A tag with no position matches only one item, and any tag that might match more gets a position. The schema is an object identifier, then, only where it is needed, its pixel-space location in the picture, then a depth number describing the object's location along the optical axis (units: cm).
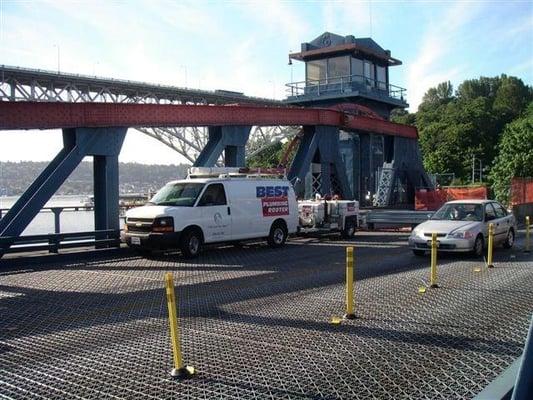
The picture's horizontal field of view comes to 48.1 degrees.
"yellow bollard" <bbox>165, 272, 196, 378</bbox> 581
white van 1557
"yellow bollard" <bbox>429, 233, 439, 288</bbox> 1075
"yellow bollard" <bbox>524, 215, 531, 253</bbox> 1659
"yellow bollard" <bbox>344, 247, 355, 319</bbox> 809
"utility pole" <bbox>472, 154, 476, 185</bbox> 8385
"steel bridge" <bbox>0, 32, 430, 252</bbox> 1617
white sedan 1505
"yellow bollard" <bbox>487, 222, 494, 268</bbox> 1324
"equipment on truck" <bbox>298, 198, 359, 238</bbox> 2153
